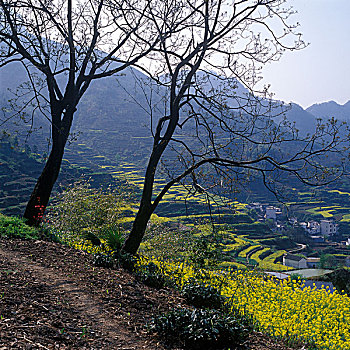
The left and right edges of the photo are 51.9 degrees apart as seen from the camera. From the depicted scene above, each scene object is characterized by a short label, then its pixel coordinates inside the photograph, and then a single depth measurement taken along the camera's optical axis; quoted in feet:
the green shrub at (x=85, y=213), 29.63
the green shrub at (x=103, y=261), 20.36
